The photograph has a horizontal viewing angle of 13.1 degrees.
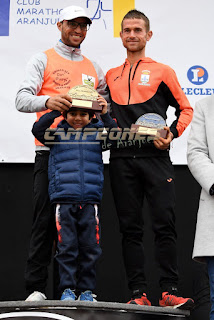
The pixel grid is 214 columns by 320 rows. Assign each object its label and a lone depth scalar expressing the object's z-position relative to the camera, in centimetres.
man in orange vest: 463
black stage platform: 386
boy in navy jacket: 441
